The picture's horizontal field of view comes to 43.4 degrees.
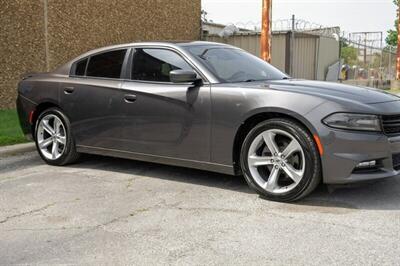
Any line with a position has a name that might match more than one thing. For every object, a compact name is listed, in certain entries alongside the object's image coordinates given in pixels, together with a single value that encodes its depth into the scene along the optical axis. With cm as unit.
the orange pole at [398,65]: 2325
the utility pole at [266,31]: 1192
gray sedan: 440
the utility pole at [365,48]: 2231
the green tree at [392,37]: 4753
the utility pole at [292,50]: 1666
